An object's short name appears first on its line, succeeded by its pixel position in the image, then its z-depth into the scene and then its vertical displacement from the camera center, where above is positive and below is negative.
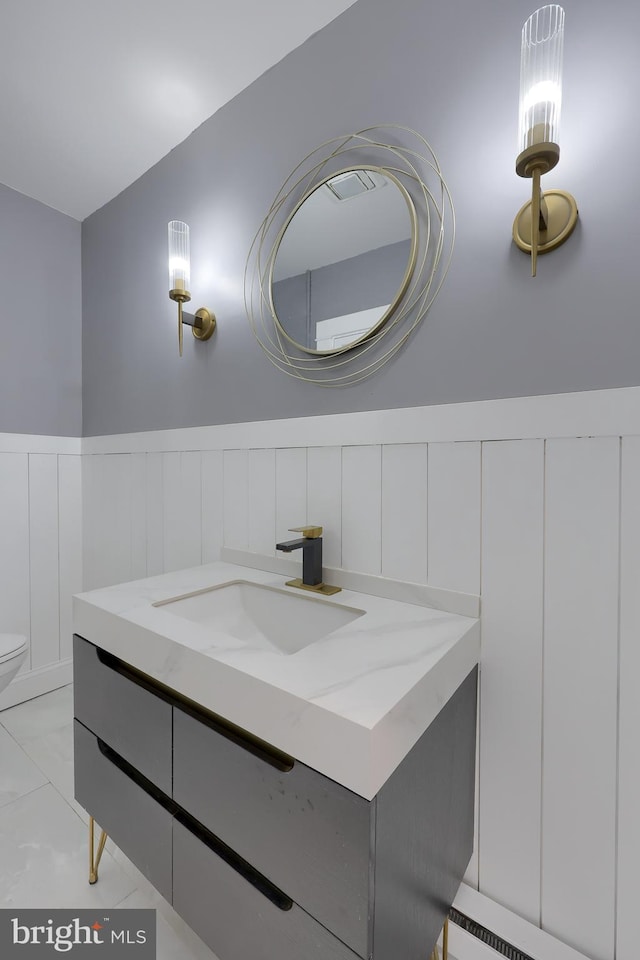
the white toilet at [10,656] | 1.48 -0.64
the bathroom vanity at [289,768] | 0.61 -0.51
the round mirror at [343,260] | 1.08 +0.56
